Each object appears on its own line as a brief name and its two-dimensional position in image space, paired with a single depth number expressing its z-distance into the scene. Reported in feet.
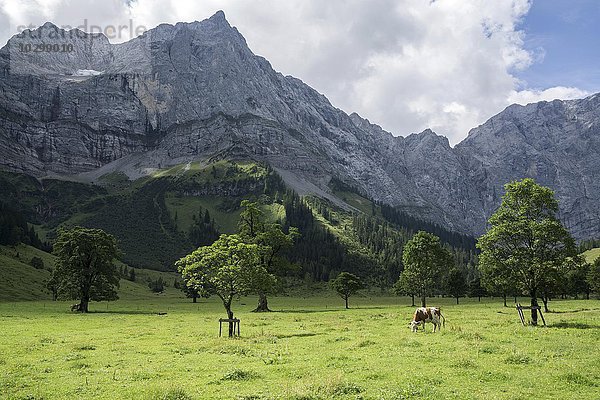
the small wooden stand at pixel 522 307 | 137.81
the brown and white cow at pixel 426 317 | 136.77
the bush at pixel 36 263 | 503.61
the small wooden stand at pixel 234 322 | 134.99
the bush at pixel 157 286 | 593.09
